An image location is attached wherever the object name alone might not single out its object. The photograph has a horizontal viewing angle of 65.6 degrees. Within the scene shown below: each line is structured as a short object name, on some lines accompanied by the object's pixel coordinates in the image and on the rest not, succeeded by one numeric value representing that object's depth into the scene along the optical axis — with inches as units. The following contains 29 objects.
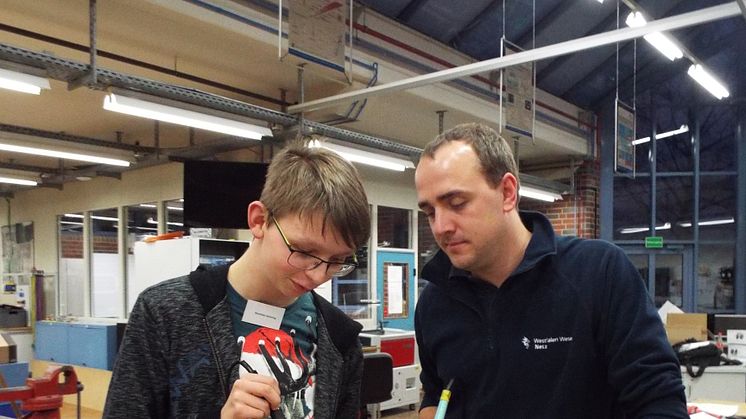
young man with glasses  40.8
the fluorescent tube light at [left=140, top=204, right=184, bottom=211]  288.1
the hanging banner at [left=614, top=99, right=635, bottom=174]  245.8
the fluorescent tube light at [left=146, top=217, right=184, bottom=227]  286.2
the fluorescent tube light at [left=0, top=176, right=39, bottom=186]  284.9
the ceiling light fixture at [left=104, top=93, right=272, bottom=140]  151.2
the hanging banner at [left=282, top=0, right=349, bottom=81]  146.0
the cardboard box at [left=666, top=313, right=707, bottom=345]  200.7
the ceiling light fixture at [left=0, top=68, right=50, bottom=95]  131.6
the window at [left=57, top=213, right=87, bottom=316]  336.5
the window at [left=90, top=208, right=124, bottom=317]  327.9
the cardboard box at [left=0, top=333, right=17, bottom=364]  166.6
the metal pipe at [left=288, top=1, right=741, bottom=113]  120.2
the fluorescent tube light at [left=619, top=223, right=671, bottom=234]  340.2
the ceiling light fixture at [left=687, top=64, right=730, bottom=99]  249.1
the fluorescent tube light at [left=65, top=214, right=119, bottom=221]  328.5
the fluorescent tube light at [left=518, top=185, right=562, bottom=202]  285.6
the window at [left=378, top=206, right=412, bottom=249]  327.6
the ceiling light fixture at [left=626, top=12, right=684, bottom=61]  192.5
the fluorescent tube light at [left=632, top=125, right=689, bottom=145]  345.1
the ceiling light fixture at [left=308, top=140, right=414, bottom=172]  207.0
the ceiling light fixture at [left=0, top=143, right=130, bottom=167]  212.0
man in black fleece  50.5
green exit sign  332.2
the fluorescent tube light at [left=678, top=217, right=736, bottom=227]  330.3
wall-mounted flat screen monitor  137.5
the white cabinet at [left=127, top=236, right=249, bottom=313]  164.1
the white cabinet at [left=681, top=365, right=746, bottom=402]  171.9
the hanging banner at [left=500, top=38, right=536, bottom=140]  206.2
